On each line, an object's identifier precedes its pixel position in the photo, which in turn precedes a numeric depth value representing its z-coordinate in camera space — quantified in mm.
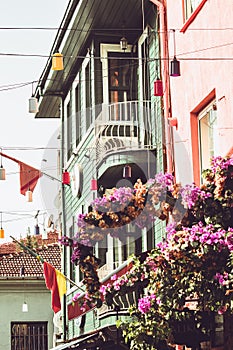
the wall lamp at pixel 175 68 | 17922
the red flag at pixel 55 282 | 26266
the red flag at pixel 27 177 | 25969
